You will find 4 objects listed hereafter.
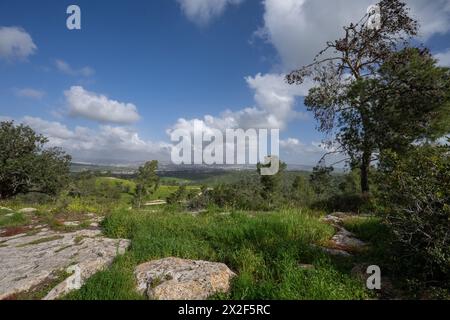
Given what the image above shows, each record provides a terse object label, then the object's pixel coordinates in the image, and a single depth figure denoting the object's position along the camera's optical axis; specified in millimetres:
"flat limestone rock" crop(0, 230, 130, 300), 5246
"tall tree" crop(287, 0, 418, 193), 15547
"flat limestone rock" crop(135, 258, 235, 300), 4828
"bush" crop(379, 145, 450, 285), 4746
